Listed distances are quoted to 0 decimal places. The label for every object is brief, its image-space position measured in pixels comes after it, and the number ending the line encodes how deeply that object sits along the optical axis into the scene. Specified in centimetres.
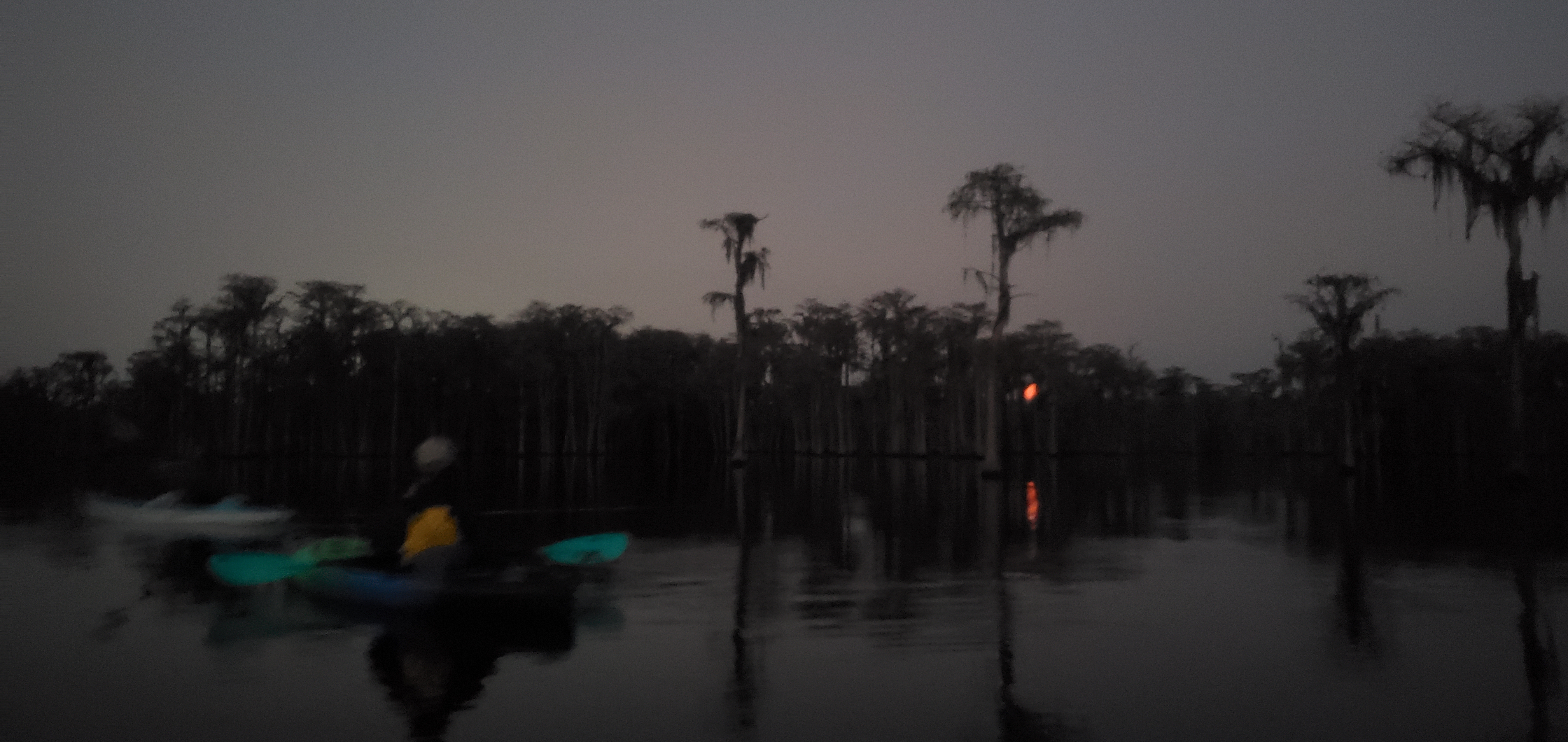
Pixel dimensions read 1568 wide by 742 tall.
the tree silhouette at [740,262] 4175
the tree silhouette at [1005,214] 2958
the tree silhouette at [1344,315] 3978
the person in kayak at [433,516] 880
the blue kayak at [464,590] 851
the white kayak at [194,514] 1691
